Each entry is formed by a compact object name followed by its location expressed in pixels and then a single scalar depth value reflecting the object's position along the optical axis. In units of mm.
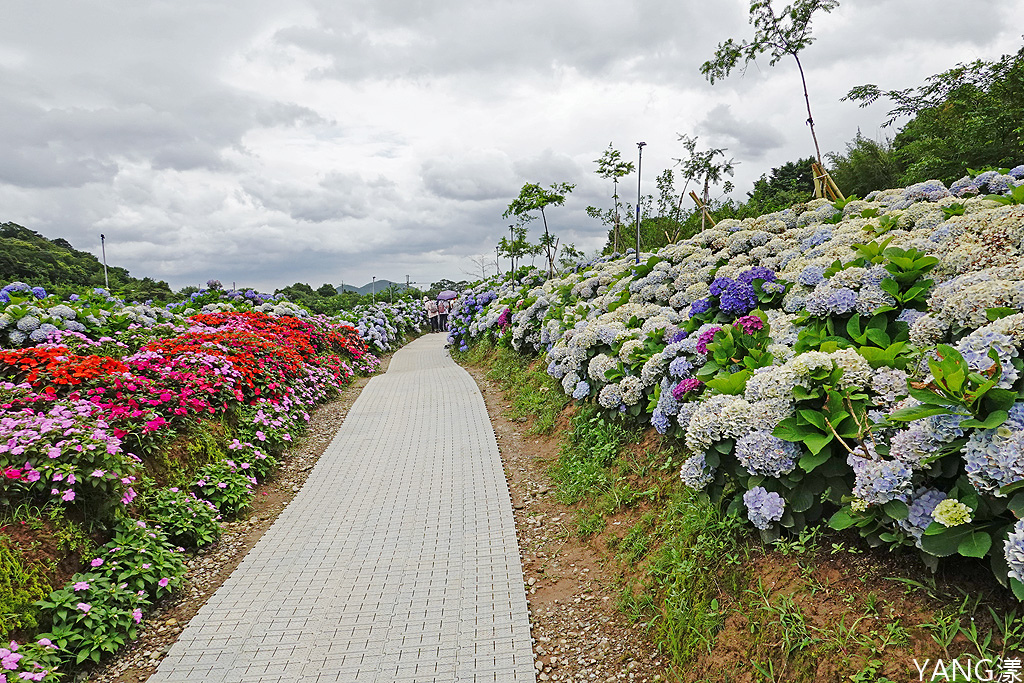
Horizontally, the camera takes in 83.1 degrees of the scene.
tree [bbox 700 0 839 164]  8484
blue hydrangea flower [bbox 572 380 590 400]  5156
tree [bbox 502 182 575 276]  12617
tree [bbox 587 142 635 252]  11383
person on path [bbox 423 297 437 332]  22844
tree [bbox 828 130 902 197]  11695
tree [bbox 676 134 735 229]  10453
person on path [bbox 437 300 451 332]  22509
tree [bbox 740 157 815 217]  11430
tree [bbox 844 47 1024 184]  7641
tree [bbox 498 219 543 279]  14052
